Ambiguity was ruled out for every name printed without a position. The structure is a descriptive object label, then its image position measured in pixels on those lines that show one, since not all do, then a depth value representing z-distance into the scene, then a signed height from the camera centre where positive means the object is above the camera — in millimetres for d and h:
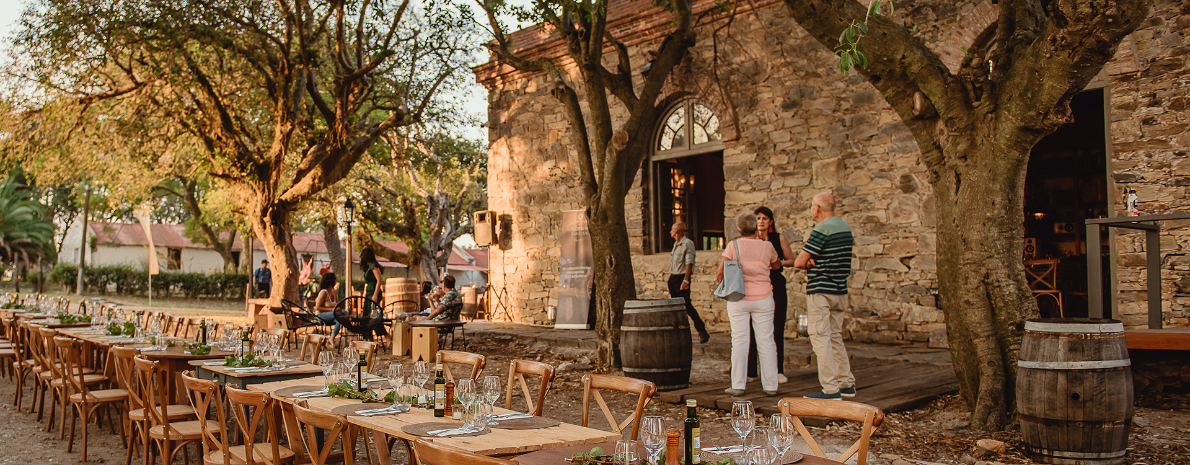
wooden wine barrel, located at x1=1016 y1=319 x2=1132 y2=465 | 4098 -685
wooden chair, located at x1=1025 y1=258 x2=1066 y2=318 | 9961 -216
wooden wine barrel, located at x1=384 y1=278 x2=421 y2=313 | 14492 -511
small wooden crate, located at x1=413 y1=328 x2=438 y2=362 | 9344 -942
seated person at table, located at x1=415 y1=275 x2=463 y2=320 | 10469 -569
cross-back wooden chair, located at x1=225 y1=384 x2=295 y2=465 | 3461 -717
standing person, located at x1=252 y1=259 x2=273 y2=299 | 21172 -426
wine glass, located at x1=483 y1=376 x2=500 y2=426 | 3271 -529
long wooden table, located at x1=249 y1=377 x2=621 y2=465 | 2795 -651
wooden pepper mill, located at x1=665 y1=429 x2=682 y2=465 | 2266 -528
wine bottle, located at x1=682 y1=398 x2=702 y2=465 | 2314 -510
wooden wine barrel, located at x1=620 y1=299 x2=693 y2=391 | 6480 -657
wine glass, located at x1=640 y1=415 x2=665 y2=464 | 2359 -520
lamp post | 13859 +928
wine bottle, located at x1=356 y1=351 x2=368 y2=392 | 3988 -566
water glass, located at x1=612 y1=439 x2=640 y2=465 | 2285 -549
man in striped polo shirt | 5797 -243
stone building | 7656 +1284
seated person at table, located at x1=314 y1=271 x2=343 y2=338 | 11212 -490
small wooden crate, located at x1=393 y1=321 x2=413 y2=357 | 10070 -954
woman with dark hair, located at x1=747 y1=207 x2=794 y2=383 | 6637 -164
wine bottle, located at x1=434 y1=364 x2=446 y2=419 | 3352 -561
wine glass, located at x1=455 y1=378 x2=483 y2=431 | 3170 -529
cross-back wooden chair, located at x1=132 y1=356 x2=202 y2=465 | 4410 -903
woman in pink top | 6098 -351
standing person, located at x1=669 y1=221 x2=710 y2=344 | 8781 -25
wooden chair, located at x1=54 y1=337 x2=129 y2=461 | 5418 -912
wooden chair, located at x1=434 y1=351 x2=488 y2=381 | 4573 -569
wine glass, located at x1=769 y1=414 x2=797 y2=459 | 2381 -521
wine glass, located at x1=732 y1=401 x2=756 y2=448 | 2548 -507
